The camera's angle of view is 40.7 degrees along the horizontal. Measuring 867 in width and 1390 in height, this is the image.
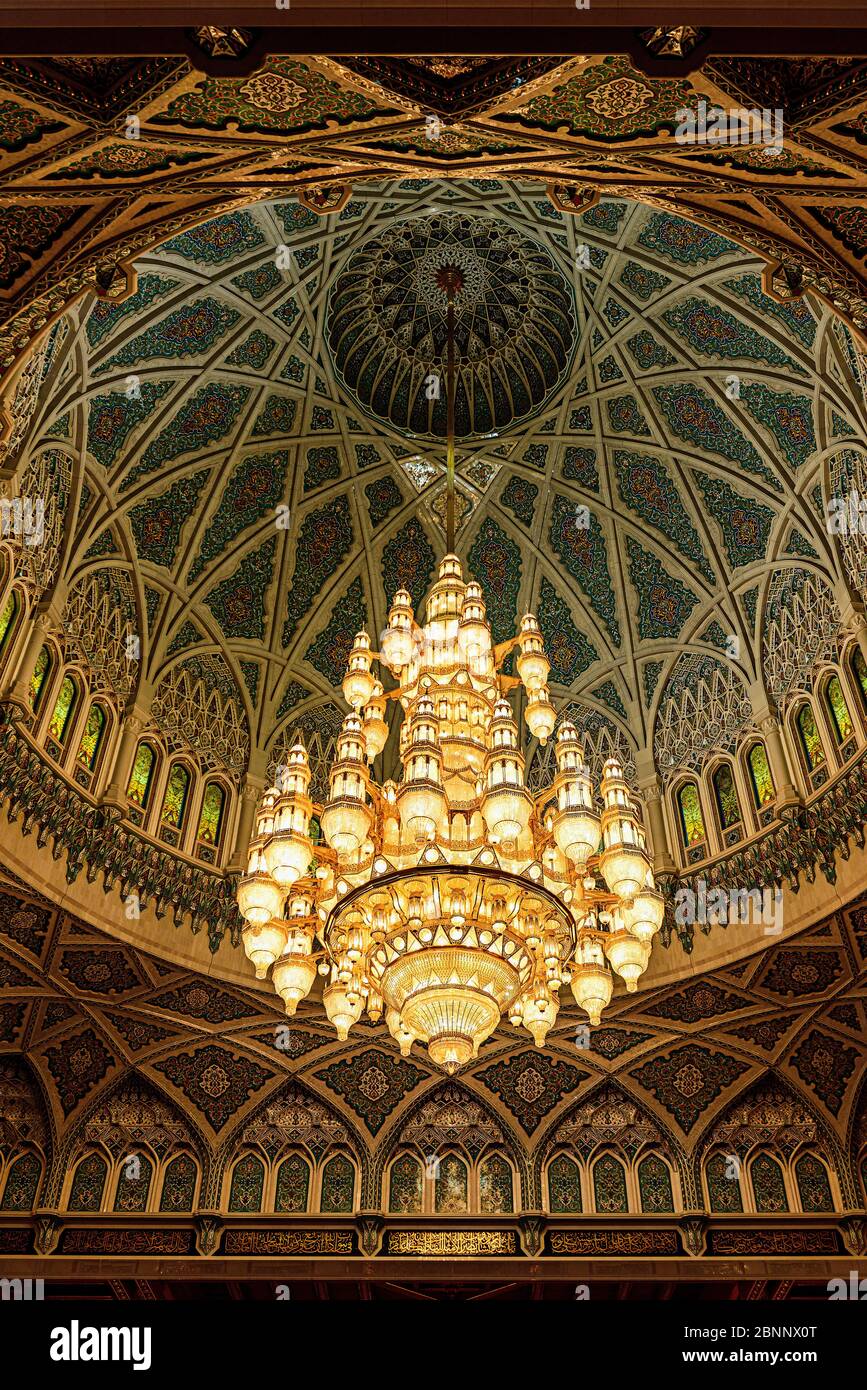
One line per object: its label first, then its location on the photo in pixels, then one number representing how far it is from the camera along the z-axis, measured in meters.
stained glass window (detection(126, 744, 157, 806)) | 12.41
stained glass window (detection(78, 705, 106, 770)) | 11.96
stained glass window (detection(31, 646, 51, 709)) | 11.45
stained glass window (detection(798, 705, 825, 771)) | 11.77
